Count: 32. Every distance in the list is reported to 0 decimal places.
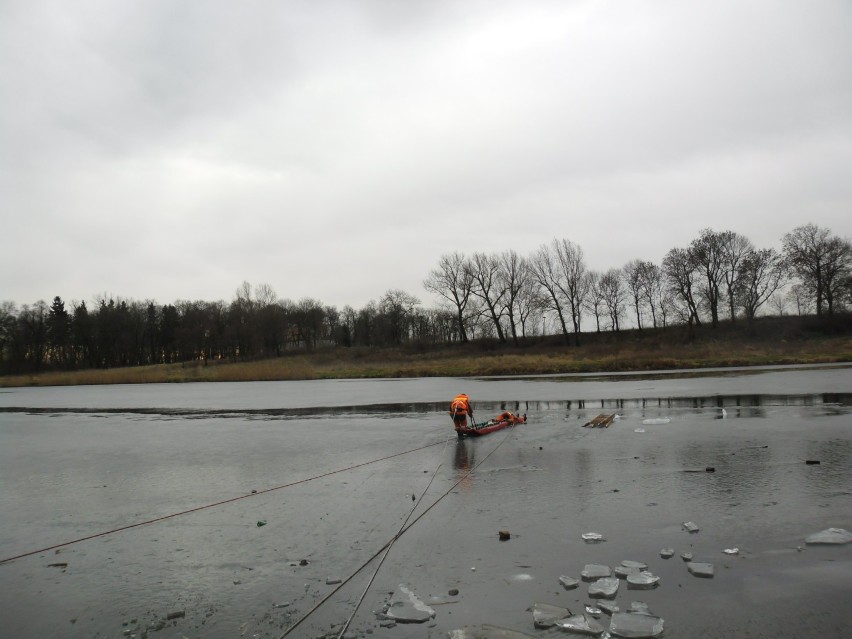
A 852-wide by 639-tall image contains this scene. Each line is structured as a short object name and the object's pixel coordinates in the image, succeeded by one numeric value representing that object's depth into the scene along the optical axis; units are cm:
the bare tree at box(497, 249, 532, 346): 8062
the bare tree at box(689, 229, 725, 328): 7062
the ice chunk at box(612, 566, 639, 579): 509
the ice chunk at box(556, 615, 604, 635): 416
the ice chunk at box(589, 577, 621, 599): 470
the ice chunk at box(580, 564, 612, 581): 507
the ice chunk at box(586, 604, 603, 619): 440
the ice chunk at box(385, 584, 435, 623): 450
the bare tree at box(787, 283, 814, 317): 6733
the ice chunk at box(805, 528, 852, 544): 568
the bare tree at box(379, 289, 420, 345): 10312
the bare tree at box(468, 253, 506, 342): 8175
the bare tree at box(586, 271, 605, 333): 8362
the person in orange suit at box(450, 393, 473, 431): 1362
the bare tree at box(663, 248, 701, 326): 7112
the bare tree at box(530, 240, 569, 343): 7856
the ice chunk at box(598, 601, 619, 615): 444
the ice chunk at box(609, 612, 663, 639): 408
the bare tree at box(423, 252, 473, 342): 8388
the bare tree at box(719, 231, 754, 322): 7094
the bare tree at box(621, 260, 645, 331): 8344
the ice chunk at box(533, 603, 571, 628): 429
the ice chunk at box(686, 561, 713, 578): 502
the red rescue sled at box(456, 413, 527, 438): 1388
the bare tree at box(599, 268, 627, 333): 8575
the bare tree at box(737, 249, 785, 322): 7006
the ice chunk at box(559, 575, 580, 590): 489
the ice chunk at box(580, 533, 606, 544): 597
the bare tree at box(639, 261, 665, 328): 8238
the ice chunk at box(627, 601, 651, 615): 440
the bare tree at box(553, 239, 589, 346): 7844
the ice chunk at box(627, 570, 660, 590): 484
